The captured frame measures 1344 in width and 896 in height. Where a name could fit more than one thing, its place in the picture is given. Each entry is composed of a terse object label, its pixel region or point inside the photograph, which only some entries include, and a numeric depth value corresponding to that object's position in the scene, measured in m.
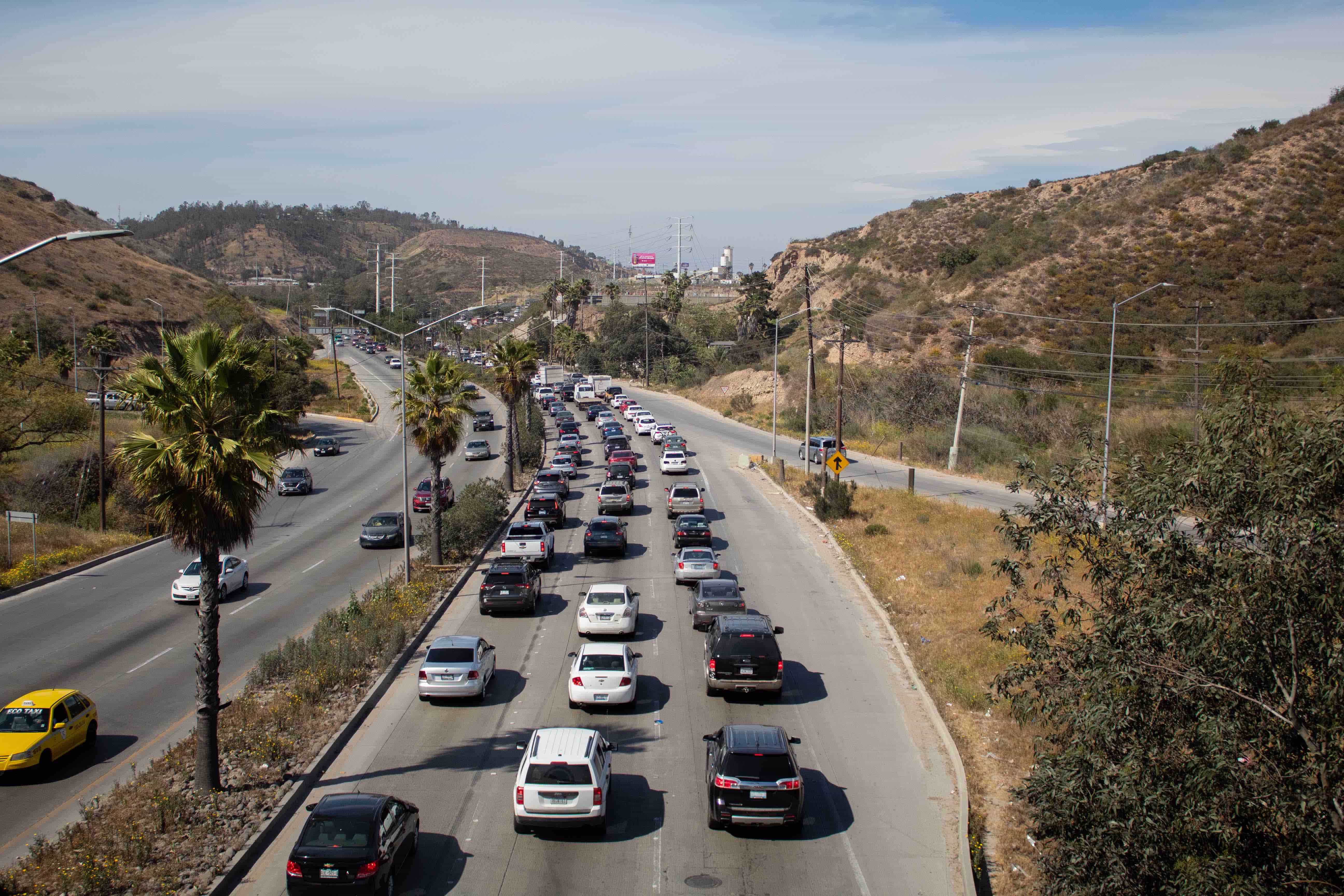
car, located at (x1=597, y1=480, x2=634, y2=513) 42.94
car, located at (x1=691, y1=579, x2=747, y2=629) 25.23
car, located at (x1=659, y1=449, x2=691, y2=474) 54.34
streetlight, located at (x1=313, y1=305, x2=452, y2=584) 29.86
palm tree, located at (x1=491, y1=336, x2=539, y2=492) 48.97
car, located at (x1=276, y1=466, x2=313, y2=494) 51.22
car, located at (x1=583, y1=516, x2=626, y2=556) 34.75
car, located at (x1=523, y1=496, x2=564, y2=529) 40.31
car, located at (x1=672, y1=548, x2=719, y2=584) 30.59
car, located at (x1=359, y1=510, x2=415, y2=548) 38.22
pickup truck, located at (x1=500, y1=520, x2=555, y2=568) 32.78
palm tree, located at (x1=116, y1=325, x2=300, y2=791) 14.96
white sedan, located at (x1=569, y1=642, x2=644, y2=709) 19.36
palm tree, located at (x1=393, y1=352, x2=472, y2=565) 33.53
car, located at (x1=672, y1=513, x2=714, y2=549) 35.28
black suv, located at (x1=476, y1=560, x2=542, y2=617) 26.92
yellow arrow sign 40.59
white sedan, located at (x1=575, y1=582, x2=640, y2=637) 24.73
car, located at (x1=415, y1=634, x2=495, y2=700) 19.89
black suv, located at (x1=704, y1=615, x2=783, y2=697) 19.97
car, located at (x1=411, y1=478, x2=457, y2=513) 45.28
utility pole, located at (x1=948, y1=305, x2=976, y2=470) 53.19
